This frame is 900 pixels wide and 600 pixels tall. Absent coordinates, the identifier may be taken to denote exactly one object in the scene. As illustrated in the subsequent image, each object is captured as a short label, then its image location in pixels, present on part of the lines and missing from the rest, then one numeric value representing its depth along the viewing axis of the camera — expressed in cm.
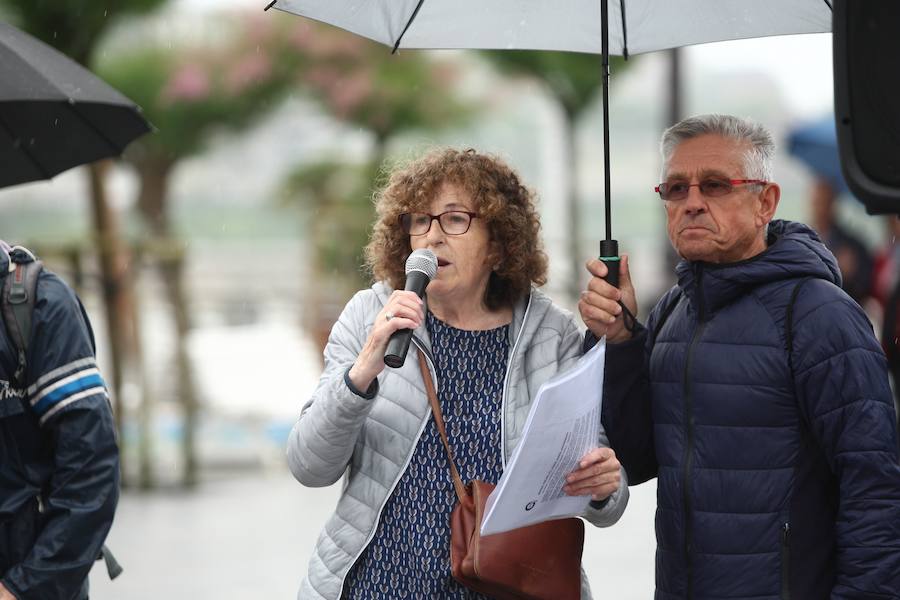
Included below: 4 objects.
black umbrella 712
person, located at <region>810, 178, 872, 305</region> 1593
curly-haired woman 604
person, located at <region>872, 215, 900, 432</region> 1223
